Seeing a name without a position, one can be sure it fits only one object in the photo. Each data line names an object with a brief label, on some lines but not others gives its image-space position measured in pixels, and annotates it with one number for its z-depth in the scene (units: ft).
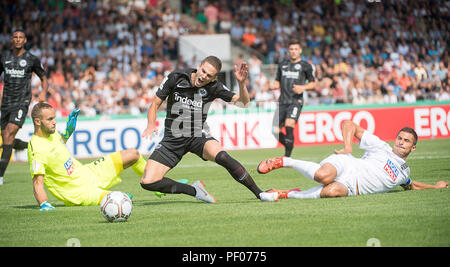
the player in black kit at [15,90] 81.61
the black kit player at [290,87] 93.56
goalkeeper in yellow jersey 54.95
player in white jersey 54.54
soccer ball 47.44
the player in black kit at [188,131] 55.98
